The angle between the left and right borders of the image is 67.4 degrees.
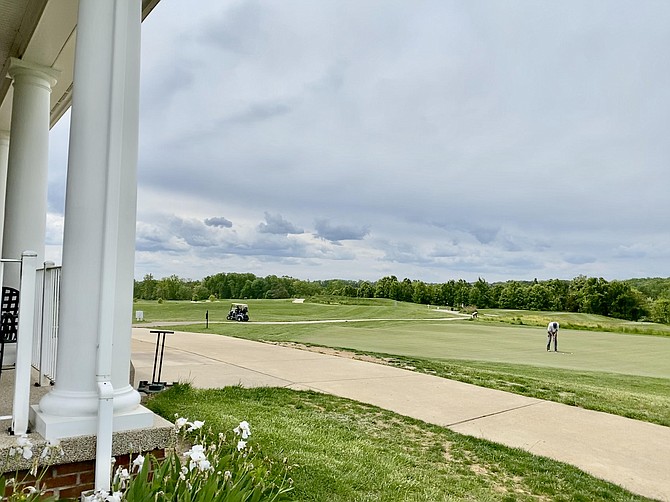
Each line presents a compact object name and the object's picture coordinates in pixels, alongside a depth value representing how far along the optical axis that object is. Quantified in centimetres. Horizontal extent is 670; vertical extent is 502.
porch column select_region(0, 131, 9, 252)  822
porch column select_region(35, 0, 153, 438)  262
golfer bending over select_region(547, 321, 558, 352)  1973
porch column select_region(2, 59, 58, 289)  527
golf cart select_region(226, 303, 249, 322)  3057
